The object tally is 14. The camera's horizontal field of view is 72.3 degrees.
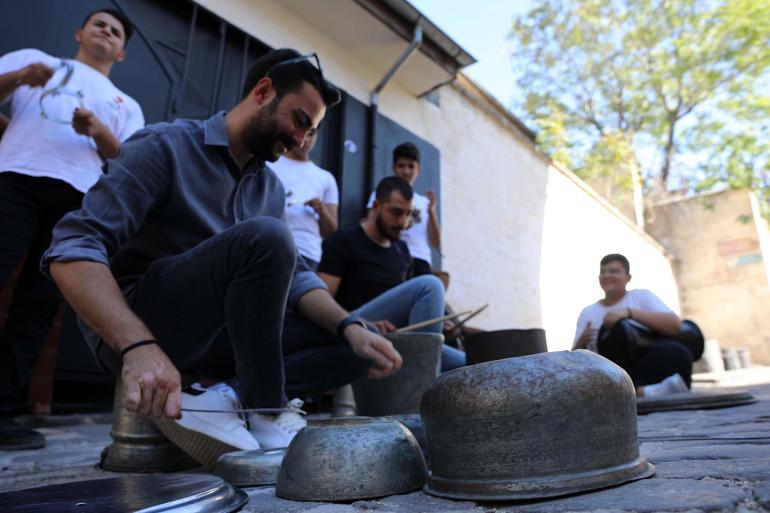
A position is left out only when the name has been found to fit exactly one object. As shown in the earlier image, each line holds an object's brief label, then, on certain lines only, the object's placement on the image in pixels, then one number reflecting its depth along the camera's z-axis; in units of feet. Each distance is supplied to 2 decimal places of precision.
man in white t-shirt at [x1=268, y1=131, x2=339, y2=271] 10.92
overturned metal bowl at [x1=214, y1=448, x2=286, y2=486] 4.30
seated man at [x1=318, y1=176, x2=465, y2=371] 9.80
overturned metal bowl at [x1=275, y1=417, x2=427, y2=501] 3.53
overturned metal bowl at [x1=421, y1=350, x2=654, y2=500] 3.07
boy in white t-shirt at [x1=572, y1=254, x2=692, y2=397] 11.83
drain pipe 16.99
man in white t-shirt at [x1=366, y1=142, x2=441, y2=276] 13.16
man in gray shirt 4.86
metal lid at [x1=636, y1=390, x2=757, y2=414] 8.71
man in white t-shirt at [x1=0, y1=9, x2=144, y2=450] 7.20
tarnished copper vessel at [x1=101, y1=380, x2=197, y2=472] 5.48
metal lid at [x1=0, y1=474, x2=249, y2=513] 3.04
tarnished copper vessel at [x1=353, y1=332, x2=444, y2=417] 6.82
